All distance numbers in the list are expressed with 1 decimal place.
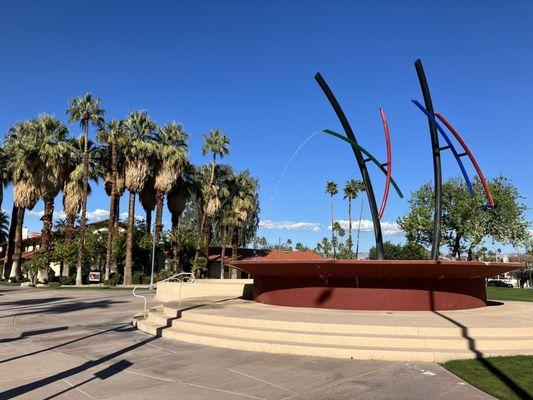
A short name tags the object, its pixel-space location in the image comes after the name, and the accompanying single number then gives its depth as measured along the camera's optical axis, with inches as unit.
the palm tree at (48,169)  1535.4
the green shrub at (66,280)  1512.1
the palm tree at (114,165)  1540.4
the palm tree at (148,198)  1693.7
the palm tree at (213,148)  1805.5
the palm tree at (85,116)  1584.3
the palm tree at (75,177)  1572.3
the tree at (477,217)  1722.4
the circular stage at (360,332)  360.2
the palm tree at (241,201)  1889.8
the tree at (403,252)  2881.4
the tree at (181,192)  1755.5
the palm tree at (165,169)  1577.3
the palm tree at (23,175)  1544.0
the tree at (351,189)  3132.4
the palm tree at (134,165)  1486.2
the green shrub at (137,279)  1600.4
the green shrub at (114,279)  1480.1
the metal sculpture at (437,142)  647.8
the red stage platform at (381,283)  484.7
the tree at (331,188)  3211.1
